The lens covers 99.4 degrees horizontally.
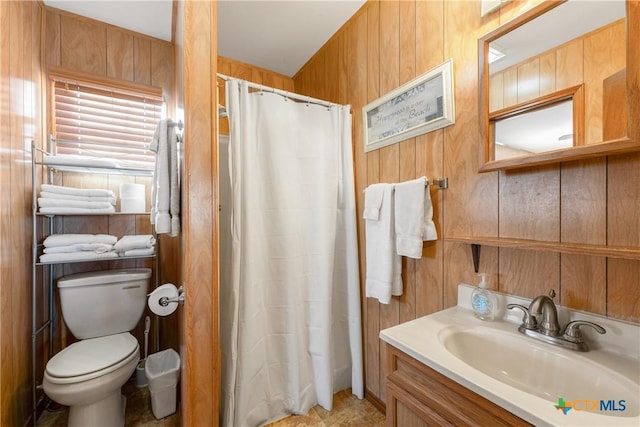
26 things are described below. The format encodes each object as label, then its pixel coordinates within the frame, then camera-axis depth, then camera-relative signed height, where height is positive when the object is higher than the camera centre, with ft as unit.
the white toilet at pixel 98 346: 4.22 -2.43
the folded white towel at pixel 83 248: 5.08 -0.65
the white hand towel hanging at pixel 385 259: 4.55 -0.81
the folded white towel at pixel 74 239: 5.08 -0.48
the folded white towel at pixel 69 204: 5.03 +0.21
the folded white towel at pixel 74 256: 4.99 -0.80
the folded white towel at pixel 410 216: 4.10 -0.07
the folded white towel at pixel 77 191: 5.12 +0.46
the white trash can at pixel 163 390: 5.17 -3.40
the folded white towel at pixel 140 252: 5.65 -0.81
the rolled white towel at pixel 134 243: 5.57 -0.60
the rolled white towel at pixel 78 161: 5.22 +1.06
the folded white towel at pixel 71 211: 5.02 +0.07
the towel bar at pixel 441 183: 4.10 +0.44
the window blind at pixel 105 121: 6.03 +2.19
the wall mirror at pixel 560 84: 2.47 +1.33
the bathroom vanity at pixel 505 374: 2.04 -1.47
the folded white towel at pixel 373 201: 4.76 +0.20
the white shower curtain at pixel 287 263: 4.68 -0.97
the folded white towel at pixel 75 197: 5.08 +0.34
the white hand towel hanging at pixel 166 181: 4.14 +0.50
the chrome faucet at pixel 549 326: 2.61 -1.20
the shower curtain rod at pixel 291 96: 4.91 +2.29
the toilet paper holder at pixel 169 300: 3.92 -1.30
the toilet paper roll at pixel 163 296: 4.17 -1.31
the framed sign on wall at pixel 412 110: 4.01 +1.72
